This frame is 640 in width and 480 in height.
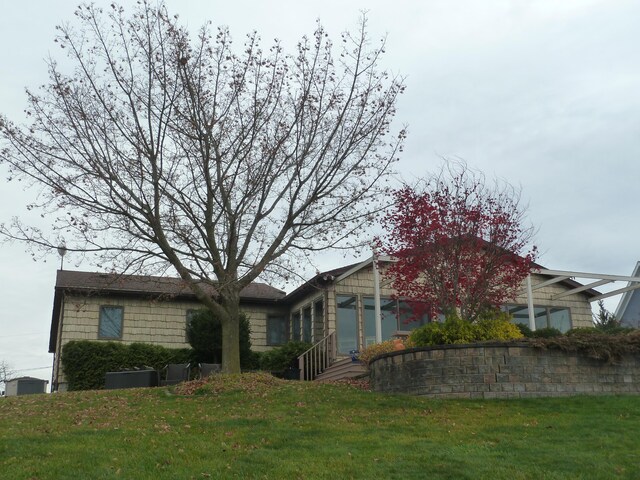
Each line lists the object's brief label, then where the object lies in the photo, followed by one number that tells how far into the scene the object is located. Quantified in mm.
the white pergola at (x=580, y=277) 19578
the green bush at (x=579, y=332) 13422
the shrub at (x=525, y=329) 16416
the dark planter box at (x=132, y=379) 17188
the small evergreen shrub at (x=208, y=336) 19688
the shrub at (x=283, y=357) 20141
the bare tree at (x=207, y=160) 14148
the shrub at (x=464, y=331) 12969
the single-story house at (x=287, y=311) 19969
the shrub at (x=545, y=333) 15323
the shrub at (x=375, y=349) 15750
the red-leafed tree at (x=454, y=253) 13672
